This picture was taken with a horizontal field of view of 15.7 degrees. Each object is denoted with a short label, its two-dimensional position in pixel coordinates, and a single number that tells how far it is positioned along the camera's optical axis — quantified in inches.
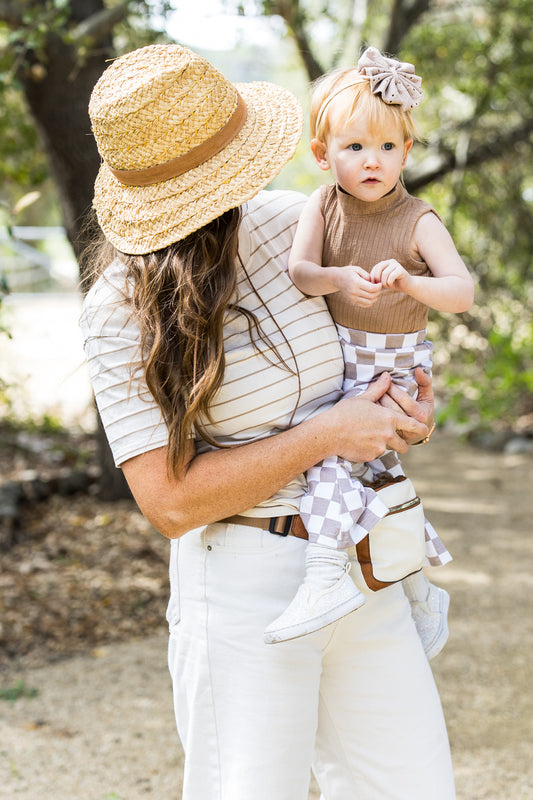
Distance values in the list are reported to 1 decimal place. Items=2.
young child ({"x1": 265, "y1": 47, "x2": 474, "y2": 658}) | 93.3
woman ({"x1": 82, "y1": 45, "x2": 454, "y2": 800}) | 93.2
